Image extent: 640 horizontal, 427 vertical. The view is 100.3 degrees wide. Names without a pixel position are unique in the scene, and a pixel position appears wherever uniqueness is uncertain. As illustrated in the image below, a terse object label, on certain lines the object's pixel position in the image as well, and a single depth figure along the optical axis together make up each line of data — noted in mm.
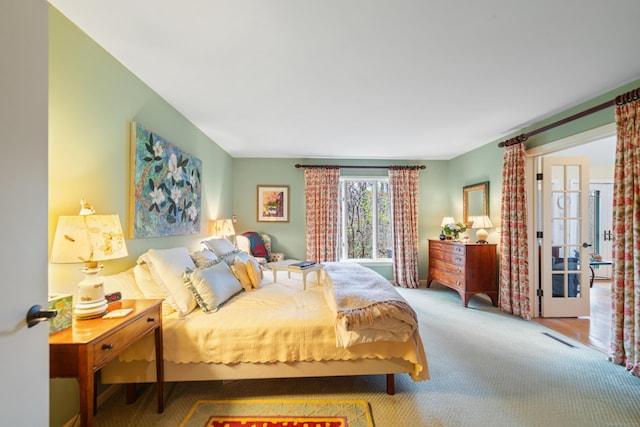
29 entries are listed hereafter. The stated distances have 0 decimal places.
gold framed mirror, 4238
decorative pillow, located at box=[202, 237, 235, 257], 3131
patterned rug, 1725
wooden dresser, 3887
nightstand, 1144
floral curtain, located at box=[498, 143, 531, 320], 3424
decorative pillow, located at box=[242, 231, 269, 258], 4574
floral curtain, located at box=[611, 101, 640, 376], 2250
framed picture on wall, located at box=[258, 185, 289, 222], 5094
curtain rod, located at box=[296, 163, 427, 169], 5059
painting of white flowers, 2197
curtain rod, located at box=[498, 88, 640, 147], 2273
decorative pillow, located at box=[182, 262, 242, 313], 2055
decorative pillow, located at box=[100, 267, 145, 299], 1854
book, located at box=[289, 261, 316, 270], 2951
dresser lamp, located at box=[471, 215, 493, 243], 3979
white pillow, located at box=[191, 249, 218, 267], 2481
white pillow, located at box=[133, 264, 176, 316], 1998
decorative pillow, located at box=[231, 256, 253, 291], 2627
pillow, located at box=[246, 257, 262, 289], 2676
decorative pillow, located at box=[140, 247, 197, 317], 2016
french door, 3428
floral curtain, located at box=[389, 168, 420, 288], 5070
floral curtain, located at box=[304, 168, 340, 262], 5012
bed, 1861
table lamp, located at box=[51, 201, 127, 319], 1326
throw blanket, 1867
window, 5383
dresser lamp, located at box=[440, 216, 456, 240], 4754
